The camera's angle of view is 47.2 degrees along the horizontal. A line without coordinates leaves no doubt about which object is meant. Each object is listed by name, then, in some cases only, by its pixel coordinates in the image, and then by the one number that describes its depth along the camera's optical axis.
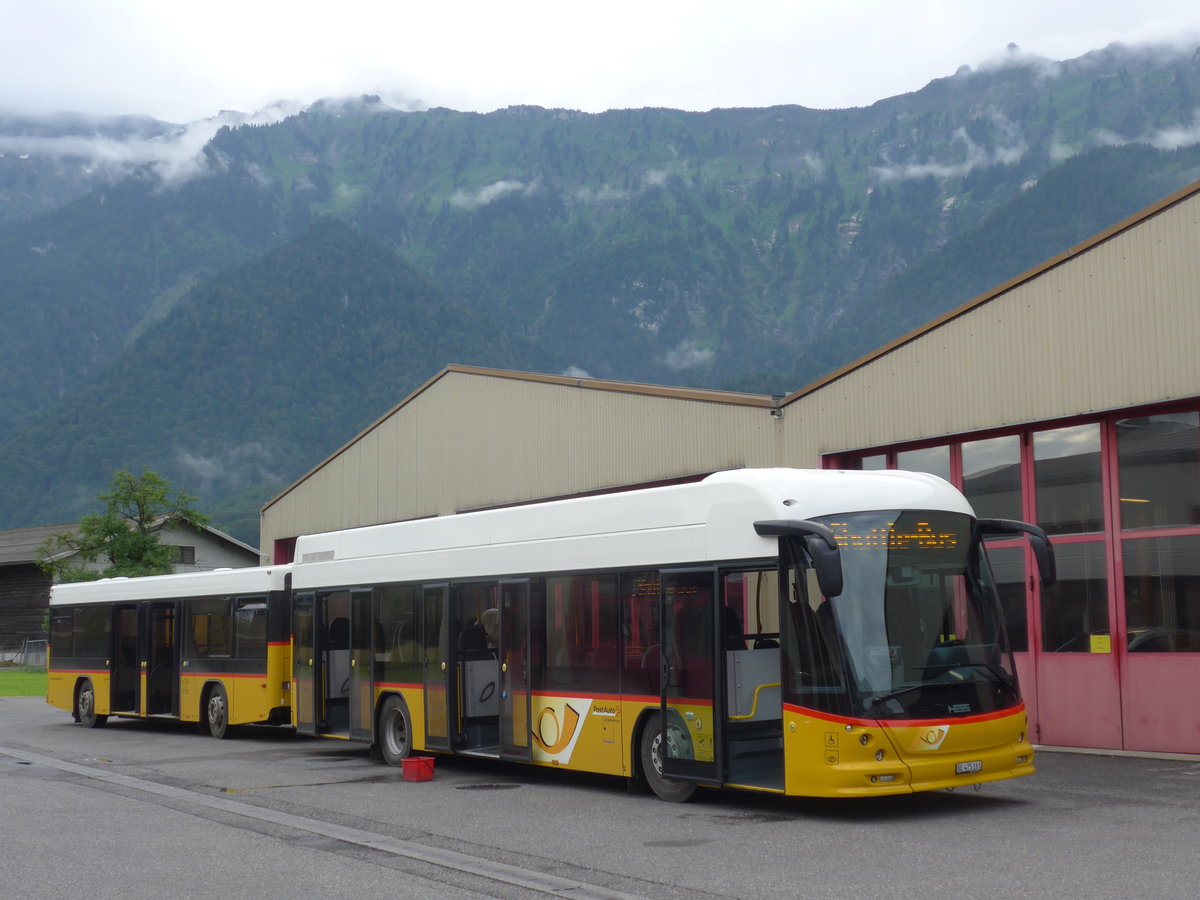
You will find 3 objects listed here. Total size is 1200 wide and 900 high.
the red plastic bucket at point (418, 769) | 14.92
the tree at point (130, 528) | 50.00
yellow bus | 10.83
